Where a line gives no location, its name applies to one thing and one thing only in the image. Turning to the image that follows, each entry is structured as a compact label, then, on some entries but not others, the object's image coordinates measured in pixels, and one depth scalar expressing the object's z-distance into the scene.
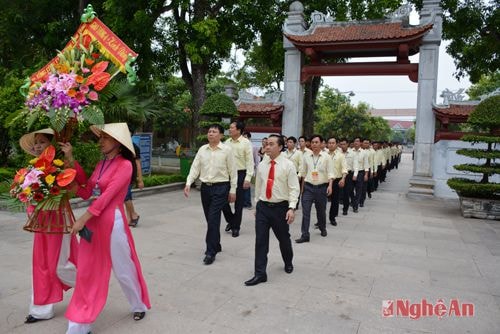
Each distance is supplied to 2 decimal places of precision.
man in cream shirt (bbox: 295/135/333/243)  6.42
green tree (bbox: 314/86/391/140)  33.62
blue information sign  12.35
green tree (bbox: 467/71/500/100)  28.29
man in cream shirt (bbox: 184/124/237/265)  5.00
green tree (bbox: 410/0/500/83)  14.66
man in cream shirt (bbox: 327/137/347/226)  7.68
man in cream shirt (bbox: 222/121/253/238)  6.46
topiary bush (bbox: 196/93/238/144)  11.09
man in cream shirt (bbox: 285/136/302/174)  8.30
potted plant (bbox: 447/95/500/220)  8.70
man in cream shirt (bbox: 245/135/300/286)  4.35
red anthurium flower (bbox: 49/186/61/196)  3.01
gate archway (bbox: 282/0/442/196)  11.73
